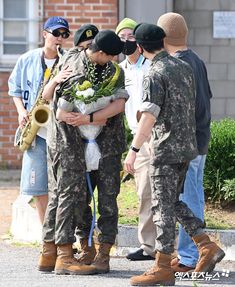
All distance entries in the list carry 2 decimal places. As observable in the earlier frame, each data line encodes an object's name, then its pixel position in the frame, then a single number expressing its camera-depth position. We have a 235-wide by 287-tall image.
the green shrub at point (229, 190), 20.37
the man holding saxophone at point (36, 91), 19.11
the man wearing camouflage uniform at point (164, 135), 16.75
